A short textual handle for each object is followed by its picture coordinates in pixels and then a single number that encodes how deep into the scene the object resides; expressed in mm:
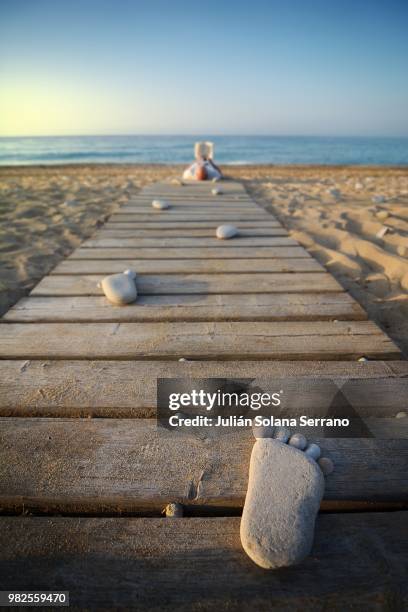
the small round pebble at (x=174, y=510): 811
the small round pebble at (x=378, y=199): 5084
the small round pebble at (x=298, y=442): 918
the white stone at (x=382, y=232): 3269
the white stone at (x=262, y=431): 972
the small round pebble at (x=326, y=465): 888
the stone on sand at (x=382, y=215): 3924
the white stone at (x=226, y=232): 2904
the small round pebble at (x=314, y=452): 910
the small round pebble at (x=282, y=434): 936
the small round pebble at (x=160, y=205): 4090
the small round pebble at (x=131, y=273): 2001
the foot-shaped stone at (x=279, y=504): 691
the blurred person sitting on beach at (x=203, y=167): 6770
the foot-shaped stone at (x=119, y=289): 1773
